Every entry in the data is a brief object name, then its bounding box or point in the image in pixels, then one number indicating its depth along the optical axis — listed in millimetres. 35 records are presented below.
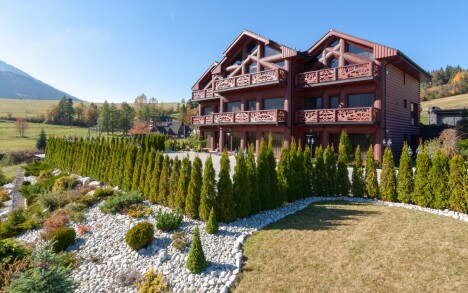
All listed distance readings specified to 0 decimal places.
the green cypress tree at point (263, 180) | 9695
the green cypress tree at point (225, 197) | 8523
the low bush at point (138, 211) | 9348
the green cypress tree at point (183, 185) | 9242
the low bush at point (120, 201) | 10141
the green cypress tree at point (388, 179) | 10445
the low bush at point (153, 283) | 5949
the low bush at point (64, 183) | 14992
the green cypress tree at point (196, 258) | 6195
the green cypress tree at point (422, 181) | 9500
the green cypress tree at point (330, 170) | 11914
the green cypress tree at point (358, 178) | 11383
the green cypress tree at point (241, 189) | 8836
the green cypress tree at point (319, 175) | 11867
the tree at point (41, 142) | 49250
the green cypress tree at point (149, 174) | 11000
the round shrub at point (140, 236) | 7406
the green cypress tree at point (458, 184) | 8656
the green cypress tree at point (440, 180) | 9094
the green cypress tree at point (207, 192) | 8461
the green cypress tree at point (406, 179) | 10016
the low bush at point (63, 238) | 8156
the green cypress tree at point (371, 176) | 10938
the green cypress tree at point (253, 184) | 9305
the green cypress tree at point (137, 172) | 11867
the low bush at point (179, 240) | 7137
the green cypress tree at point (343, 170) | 11742
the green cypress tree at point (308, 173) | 11703
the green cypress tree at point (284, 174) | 10562
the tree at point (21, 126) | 66062
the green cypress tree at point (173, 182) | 9758
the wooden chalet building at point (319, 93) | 18828
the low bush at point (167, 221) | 8055
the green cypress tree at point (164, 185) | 10109
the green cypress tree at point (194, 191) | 8789
